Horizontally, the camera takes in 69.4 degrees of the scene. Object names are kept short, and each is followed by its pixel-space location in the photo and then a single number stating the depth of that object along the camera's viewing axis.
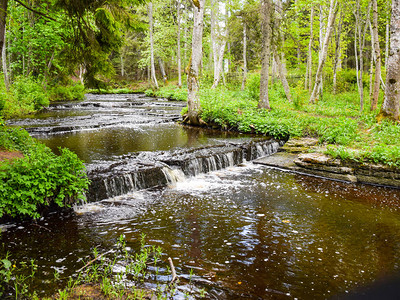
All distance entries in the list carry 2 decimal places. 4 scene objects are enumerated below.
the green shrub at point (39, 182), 5.26
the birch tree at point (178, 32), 31.63
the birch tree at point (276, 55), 17.50
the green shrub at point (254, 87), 20.82
